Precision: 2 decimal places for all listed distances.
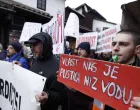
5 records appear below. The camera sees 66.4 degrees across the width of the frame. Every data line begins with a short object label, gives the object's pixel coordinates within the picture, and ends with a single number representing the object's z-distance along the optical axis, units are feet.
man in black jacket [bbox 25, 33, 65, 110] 3.21
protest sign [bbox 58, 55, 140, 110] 1.78
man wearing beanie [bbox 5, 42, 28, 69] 5.80
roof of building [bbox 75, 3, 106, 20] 41.40
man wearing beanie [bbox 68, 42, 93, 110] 3.53
